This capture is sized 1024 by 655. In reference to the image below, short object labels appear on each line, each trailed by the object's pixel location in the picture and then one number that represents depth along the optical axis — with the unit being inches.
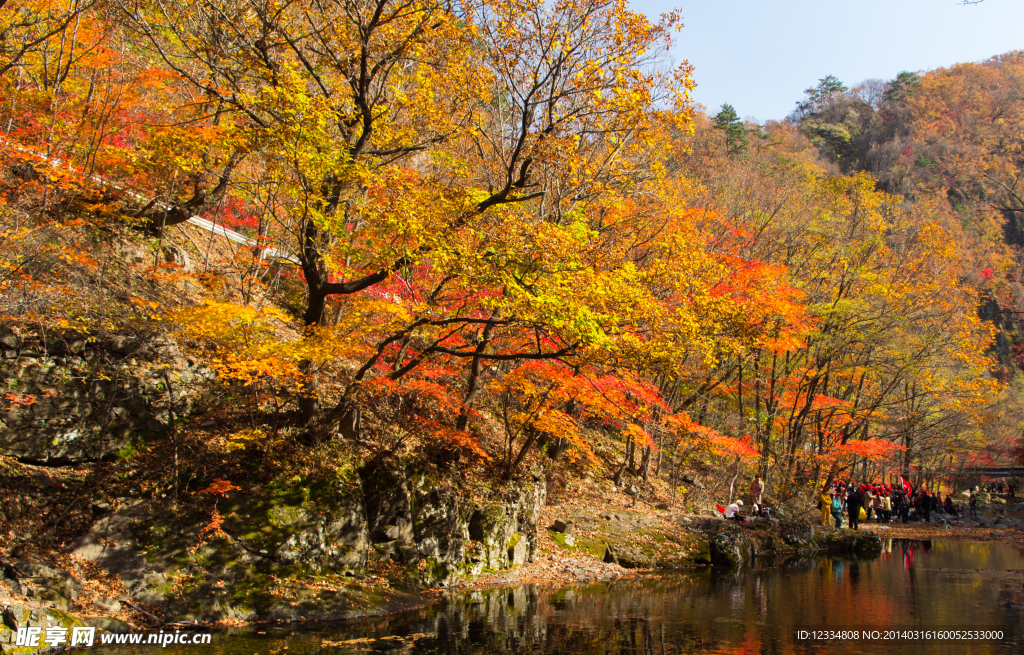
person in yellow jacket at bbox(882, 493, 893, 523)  935.0
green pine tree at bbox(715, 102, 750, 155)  1490.8
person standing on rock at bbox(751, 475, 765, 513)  647.8
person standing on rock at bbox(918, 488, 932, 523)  1000.2
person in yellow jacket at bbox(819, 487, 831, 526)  746.8
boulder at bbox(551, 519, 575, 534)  504.7
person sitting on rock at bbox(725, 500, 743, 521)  610.5
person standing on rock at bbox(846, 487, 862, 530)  778.8
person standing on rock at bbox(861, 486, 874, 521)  898.7
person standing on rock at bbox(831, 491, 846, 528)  759.7
